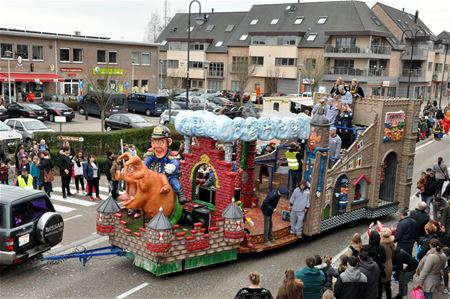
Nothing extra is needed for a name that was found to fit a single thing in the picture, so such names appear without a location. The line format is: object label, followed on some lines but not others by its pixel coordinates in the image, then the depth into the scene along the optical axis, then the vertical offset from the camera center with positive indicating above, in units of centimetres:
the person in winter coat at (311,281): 855 -325
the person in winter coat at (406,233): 1112 -310
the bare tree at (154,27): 11497 +1224
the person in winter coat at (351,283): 821 -313
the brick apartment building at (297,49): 5553 +447
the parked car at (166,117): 3303 -235
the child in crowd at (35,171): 1789 -335
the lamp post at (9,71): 4026 +32
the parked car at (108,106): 3797 -200
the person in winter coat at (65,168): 1755 -315
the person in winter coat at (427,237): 1073 -307
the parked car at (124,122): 3080 -257
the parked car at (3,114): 3353 -258
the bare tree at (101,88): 3214 -66
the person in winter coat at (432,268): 970 -335
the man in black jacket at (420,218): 1151 -285
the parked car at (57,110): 3597 -235
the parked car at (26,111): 3384 -234
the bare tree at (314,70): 5234 +187
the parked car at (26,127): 2502 -255
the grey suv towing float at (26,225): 1075 -326
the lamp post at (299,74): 5772 +142
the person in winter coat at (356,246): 964 -295
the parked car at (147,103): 4128 -184
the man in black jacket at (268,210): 1239 -301
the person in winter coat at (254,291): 771 -315
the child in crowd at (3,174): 1766 -344
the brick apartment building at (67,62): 4311 +155
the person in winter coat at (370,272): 844 -304
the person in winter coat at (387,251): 966 -306
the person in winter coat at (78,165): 1830 -313
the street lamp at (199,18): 2826 +402
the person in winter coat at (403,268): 1002 -356
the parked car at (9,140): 2236 -287
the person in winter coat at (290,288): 775 -306
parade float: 1149 -269
